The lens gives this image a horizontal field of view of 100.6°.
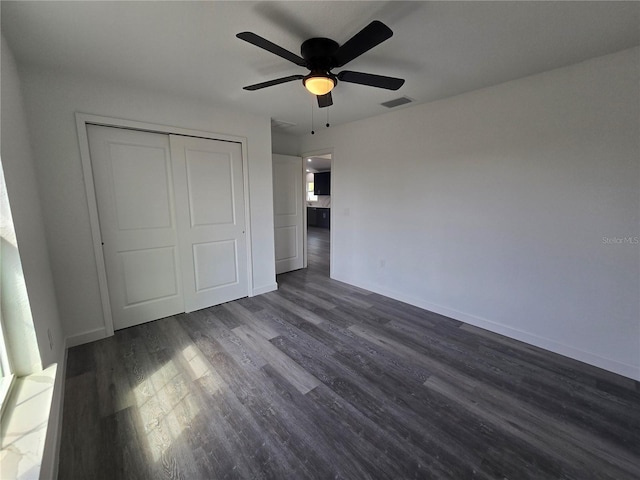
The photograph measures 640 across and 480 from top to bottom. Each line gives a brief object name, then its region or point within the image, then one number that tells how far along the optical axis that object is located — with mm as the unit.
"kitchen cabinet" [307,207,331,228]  9898
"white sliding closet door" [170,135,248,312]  3004
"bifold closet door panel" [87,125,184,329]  2566
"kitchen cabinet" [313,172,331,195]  9719
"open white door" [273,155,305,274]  4605
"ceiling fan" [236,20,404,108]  1721
